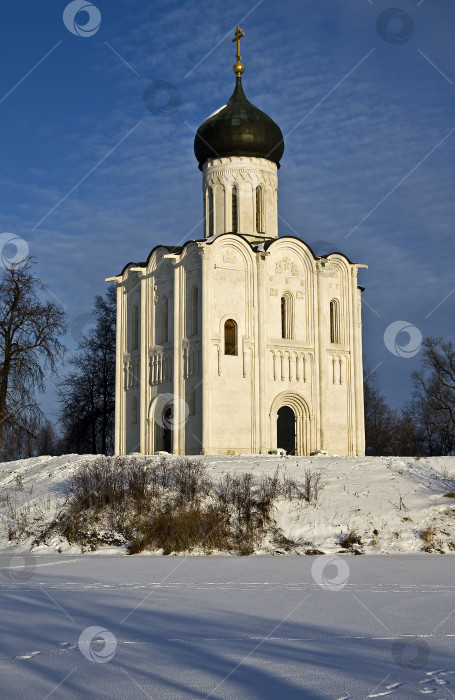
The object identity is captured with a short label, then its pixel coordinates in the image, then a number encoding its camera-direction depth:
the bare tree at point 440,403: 45.81
